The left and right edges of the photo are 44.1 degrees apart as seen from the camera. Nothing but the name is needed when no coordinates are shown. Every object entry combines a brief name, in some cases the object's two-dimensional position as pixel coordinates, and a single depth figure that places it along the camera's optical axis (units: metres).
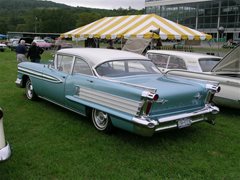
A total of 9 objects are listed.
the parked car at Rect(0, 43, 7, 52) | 30.77
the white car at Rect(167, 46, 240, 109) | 6.20
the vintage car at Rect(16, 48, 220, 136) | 4.33
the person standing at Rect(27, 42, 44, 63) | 13.32
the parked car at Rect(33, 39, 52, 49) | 36.66
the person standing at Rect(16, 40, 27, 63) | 13.80
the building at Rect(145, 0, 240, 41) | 48.59
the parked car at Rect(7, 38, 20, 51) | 32.38
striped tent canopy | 13.55
